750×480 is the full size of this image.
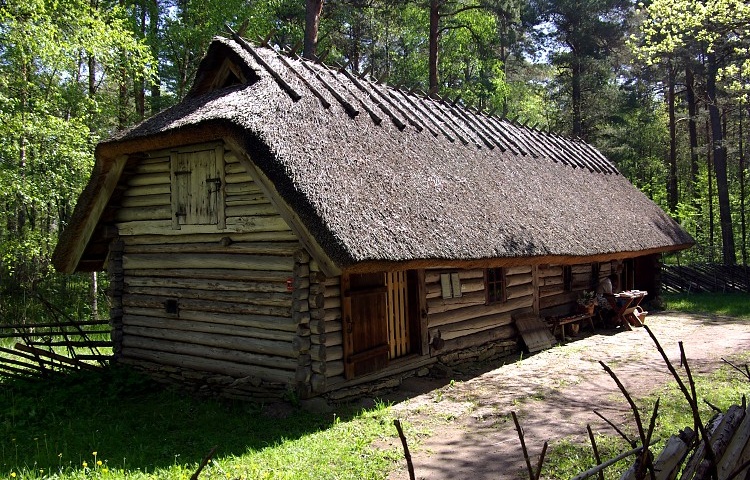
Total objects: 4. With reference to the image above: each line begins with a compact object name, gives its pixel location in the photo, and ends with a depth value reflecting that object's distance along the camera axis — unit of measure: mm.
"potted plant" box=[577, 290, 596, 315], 14445
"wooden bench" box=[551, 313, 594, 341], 13219
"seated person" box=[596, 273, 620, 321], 14914
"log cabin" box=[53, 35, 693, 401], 8164
